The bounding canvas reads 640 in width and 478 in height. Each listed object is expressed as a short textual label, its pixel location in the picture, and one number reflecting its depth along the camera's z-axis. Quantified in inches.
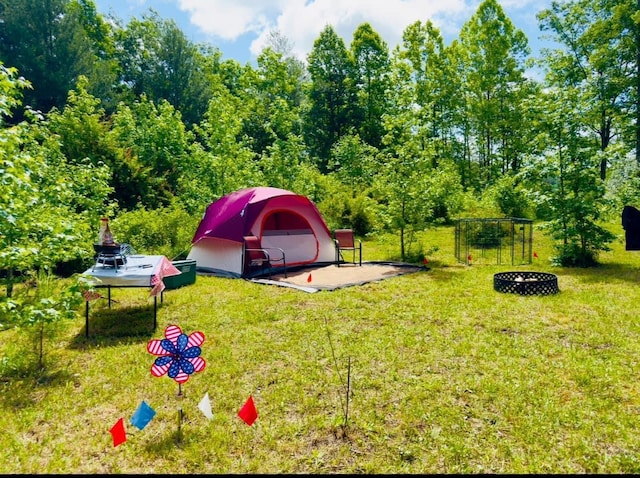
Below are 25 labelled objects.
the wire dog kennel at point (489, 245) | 419.5
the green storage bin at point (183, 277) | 296.9
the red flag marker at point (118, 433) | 110.0
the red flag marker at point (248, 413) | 117.0
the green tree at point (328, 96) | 1125.1
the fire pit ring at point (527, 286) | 268.5
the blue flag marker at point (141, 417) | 111.4
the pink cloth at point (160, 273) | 195.8
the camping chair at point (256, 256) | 343.3
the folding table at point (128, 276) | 197.5
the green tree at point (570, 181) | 359.9
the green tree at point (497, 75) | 923.4
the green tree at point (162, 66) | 1084.5
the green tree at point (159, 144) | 578.6
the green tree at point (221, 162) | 517.7
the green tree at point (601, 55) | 642.2
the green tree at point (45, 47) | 812.0
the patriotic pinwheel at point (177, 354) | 123.9
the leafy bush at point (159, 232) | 394.9
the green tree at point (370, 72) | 1127.0
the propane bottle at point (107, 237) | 209.2
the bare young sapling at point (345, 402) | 122.3
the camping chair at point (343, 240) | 414.3
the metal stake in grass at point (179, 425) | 116.4
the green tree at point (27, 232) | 134.5
